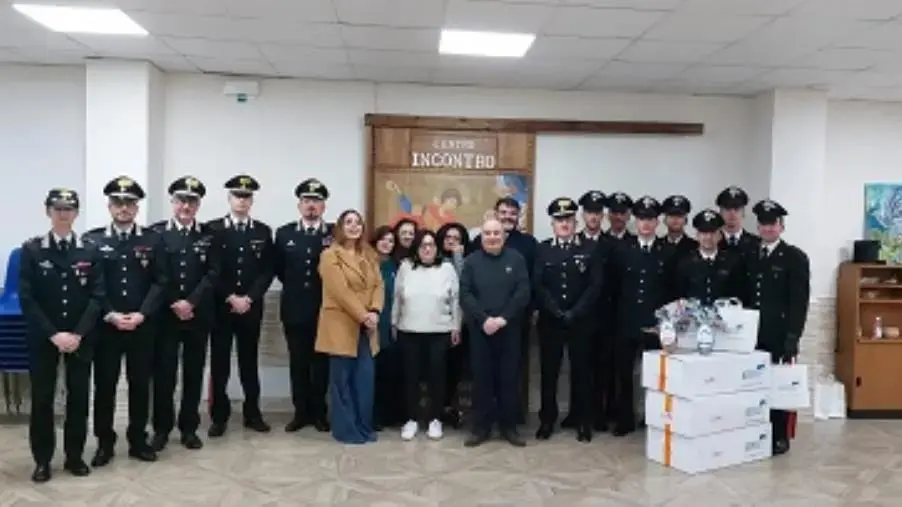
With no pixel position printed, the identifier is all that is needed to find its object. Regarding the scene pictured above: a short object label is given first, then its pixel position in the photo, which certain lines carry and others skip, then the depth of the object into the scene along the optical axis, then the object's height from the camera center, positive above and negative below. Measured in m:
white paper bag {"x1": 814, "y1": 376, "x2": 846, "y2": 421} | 6.47 -1.37
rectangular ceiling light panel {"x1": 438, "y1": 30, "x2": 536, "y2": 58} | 4.99 +1.18
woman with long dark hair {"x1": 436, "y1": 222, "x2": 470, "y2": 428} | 5.70 -0.89
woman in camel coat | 5.14 -0.65
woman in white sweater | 5.33 -0.62
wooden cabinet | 6.52 -1.02
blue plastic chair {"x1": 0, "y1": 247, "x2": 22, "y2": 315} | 5.75 -0.49
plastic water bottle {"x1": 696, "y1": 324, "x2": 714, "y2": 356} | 4.95 -0.69
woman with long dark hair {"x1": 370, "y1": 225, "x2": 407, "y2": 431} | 5.60 -1.06
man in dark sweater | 5.25 -0.61
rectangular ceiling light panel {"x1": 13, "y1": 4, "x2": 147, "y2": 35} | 4.66 +1.22
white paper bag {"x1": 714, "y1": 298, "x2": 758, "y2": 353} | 4.99 -0.62
